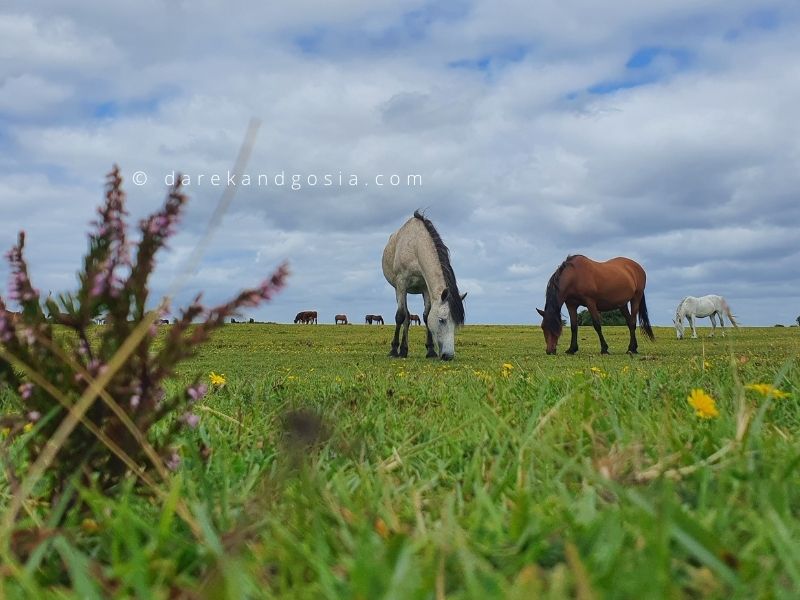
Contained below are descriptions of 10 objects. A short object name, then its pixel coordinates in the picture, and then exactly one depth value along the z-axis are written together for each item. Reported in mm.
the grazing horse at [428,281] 13570
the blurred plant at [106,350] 1562
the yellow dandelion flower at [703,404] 2100
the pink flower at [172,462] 1776
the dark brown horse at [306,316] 55406
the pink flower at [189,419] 1766
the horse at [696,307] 27578
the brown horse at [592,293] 15711
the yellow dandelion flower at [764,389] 2336
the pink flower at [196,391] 1750
